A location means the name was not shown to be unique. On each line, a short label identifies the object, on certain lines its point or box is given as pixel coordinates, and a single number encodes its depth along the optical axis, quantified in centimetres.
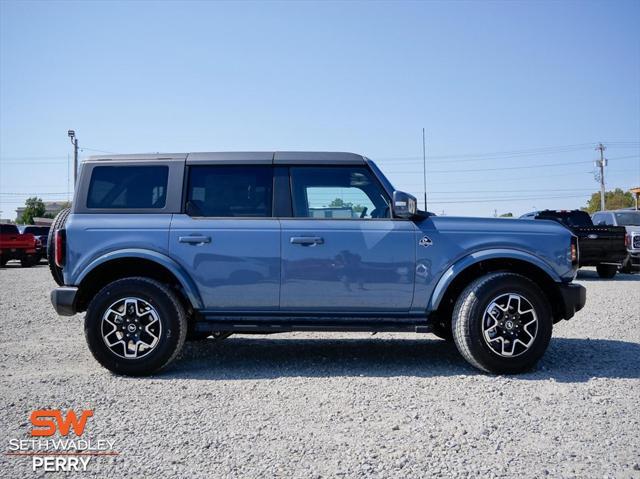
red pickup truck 2148
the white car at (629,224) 1466
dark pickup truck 1327
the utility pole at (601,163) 4721
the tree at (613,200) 6694
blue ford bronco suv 466
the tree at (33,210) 8061
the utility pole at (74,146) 3781
